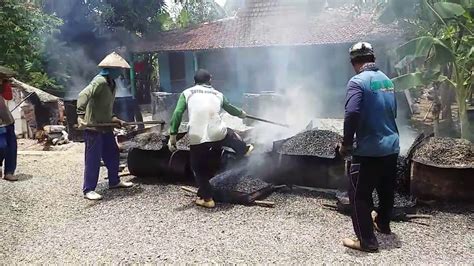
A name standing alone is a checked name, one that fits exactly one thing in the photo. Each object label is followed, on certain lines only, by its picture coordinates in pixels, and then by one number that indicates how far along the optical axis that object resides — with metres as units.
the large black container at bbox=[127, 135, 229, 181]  6.49
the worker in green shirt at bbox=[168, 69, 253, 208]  5.35
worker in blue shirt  3.83
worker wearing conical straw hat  5.94
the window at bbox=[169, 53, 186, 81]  17.94
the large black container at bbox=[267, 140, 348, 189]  5.63
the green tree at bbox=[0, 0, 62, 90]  13.25
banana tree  6.36
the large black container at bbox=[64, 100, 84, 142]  10.74
